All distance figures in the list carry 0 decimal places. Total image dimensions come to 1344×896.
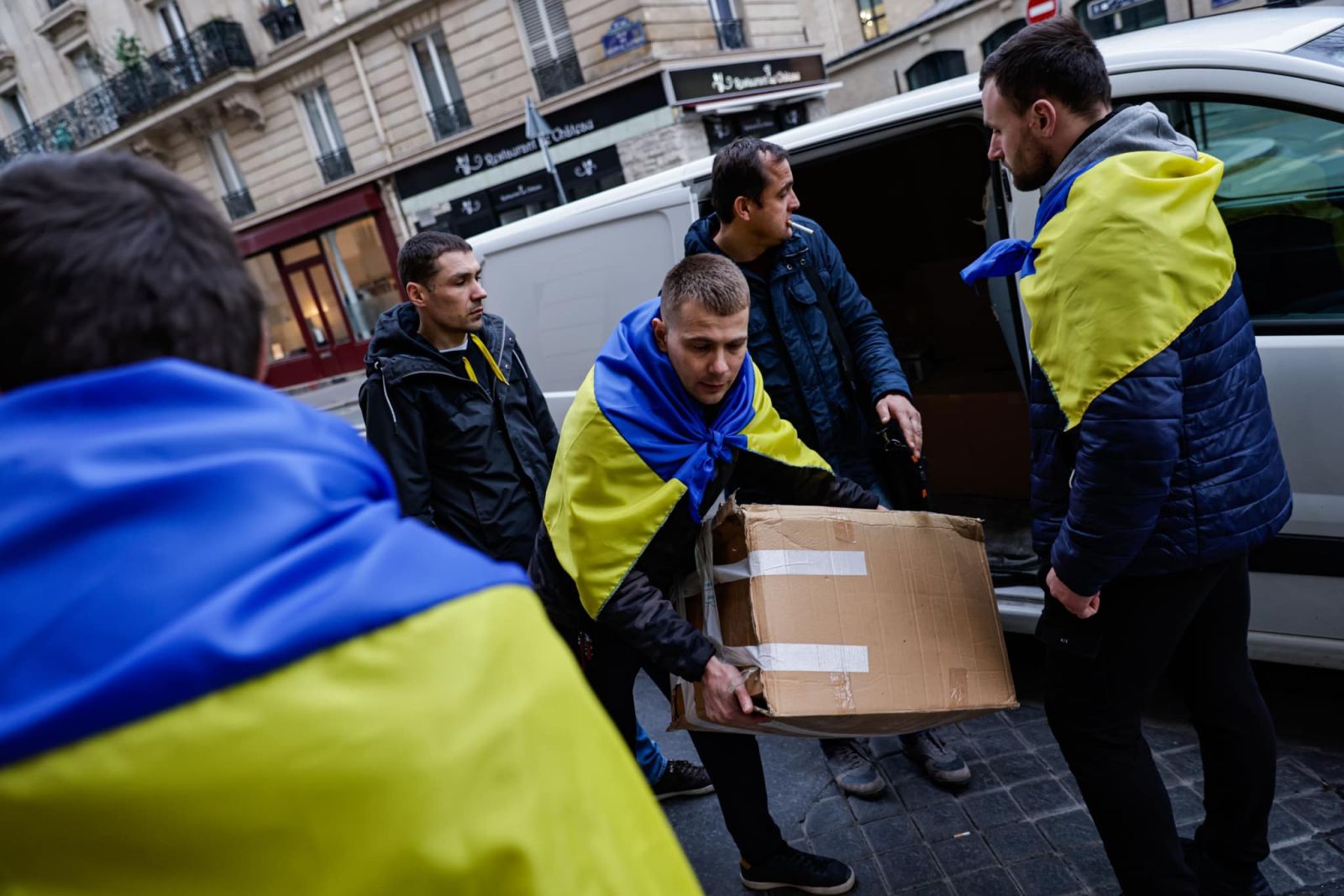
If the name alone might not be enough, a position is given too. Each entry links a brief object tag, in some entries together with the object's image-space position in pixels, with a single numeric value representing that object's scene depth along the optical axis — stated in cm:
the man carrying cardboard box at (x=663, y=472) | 189
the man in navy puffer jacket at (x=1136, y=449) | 153
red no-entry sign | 527
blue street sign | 1423
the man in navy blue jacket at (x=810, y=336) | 268
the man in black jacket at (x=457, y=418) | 273
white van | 226
